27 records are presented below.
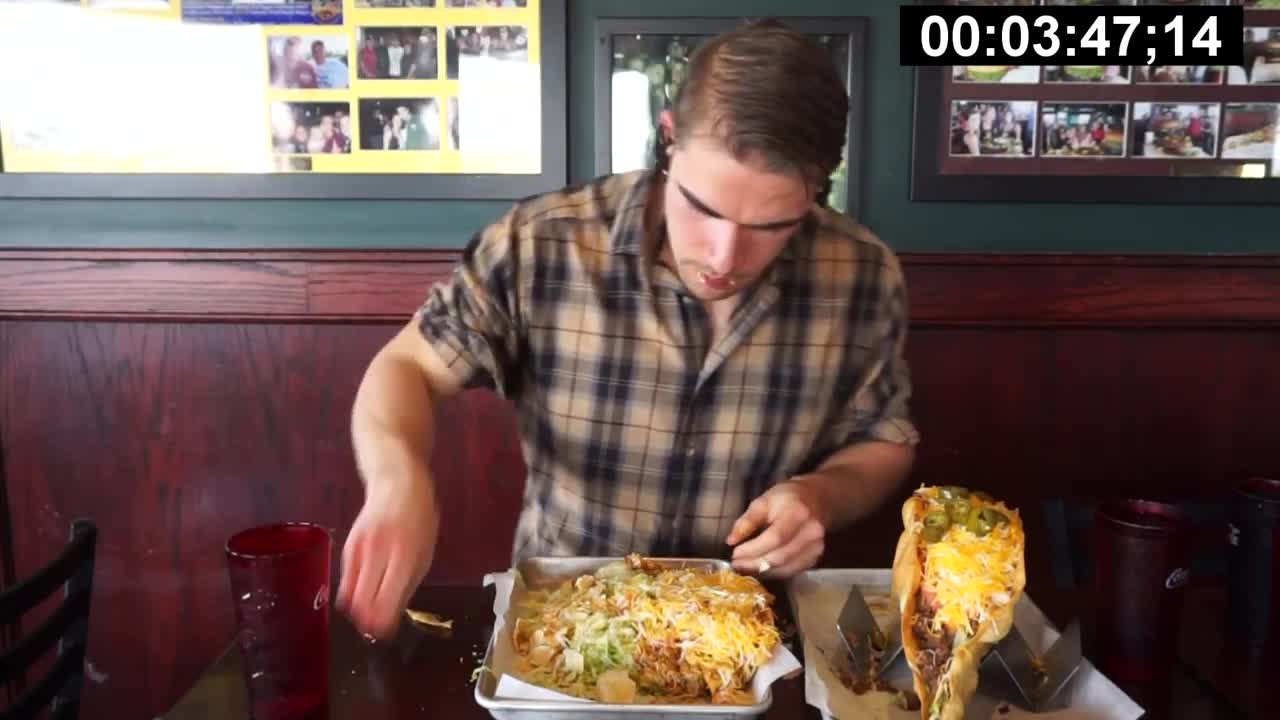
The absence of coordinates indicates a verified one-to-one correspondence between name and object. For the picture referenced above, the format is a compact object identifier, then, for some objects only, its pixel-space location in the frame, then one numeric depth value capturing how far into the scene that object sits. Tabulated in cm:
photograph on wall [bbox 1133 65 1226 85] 210
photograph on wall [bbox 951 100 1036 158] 212
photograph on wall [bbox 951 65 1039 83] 210
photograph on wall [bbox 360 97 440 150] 214
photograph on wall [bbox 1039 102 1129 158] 211
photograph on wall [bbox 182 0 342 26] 210
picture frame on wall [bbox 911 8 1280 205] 210
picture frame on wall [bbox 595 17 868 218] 208
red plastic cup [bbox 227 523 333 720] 95
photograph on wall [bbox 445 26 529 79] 210
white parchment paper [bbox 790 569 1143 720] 99
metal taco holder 102
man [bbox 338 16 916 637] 150
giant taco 97
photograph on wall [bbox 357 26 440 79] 211
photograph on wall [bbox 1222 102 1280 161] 211
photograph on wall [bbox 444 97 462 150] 213
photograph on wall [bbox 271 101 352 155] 214
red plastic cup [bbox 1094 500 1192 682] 109
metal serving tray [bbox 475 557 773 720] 92
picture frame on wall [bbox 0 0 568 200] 211
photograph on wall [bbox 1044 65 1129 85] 210
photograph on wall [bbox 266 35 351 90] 212
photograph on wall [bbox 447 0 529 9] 209
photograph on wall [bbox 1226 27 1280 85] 209
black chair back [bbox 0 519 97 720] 117
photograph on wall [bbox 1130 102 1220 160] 211
